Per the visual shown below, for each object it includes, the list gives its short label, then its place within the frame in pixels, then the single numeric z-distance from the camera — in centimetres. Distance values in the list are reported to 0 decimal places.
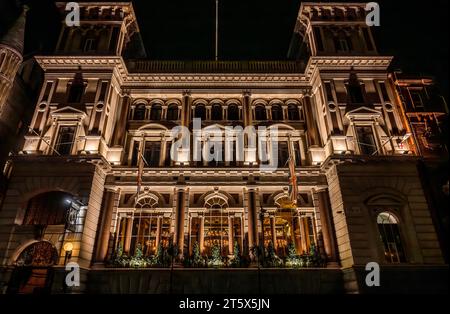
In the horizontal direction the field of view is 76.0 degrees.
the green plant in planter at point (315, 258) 1789
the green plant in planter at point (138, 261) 1766
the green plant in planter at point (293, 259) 1772
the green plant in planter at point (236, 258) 1778
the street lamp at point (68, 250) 1662
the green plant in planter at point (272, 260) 1771
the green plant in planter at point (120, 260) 1775
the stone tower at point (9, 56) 2233
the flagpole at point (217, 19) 2688
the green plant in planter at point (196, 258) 1773
